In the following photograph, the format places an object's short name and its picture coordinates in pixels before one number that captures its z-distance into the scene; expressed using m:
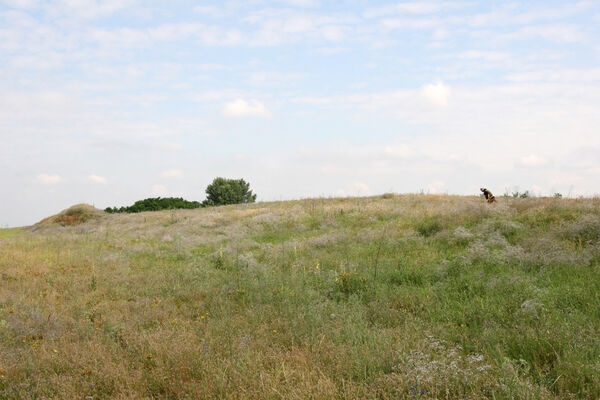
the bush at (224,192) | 50.93
